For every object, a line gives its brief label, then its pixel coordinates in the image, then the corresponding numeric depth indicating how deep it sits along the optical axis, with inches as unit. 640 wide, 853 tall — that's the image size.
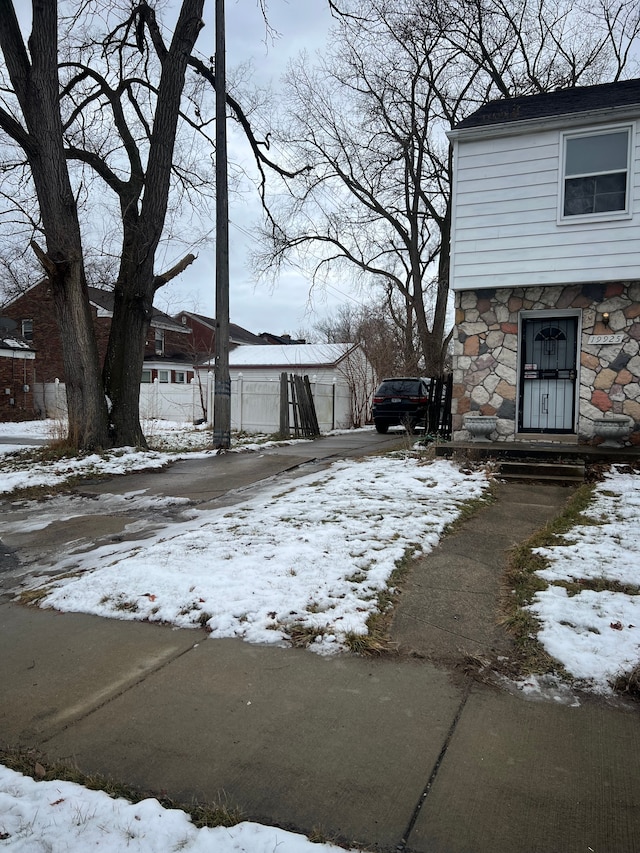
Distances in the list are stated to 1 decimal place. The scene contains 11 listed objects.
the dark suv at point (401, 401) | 629.9
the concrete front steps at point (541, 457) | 308.5
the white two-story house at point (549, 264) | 346.0
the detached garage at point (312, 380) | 736.3
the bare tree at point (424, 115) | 771.4
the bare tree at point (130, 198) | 424.2
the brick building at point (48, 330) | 1208.2
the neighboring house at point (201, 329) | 1630.2
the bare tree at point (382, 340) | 965.2
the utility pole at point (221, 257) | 485.1
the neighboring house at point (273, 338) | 2065.7
